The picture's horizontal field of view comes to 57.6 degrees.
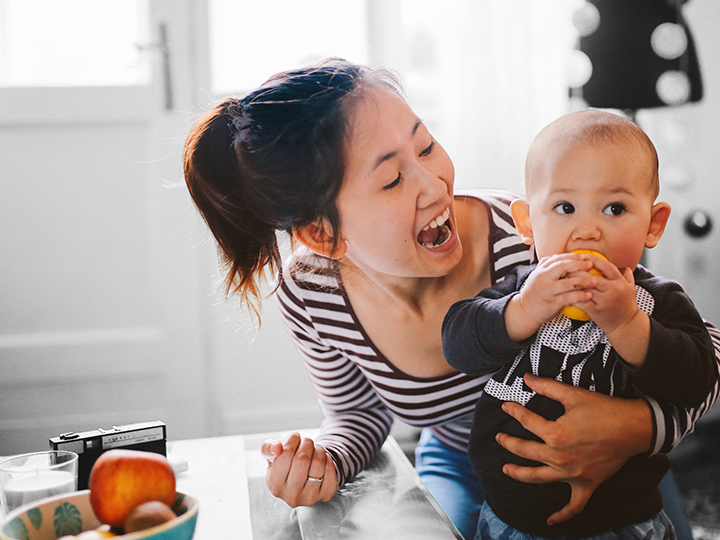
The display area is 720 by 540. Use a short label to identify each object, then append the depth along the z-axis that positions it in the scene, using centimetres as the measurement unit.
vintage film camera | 81
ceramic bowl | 52
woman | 83
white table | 75
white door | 224
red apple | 54
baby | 69
